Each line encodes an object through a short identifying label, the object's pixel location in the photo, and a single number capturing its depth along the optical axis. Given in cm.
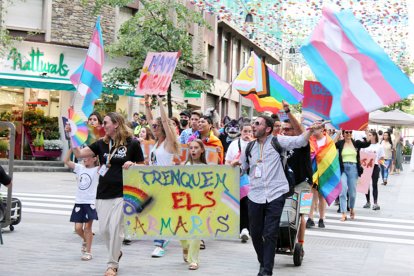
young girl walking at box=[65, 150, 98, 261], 852
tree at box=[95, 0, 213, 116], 2278
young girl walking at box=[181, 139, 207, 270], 816
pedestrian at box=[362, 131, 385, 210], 1619
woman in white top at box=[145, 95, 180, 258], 869
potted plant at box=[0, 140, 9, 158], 2525
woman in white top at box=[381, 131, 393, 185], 2671
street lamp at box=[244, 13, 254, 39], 2894
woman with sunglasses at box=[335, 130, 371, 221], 1365
